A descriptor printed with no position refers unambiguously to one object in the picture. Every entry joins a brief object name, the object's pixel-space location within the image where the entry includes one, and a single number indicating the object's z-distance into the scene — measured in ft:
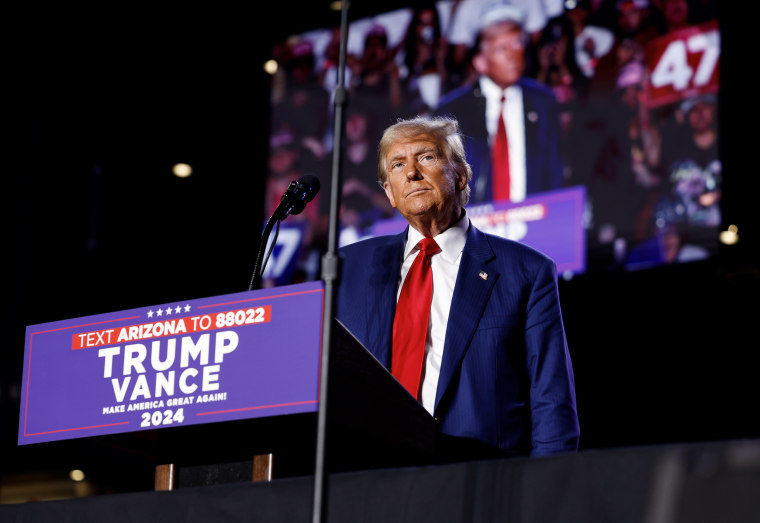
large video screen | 37.19
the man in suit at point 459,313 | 24.89
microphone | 24.58
